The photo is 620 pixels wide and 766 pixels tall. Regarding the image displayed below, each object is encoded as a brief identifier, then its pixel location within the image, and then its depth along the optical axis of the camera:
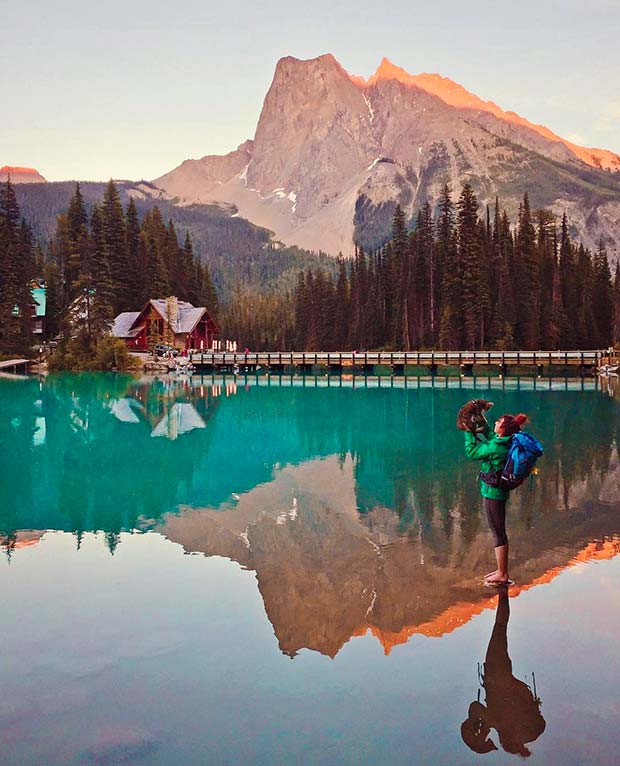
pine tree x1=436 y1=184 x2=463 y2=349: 88.81
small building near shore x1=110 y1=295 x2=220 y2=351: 92.56
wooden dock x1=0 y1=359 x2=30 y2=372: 77.81
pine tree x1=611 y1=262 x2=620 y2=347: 94.12
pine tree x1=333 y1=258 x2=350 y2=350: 114.75
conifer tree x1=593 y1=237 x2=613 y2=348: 98.31
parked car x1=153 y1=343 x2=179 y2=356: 86.12
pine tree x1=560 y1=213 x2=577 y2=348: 89.81
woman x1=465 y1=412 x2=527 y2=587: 9.62
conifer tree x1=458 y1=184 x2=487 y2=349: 88.00
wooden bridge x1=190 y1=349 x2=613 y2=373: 72.06
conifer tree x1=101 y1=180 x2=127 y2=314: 97.62
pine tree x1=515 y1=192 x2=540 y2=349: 89.00
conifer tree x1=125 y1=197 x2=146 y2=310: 101.06
